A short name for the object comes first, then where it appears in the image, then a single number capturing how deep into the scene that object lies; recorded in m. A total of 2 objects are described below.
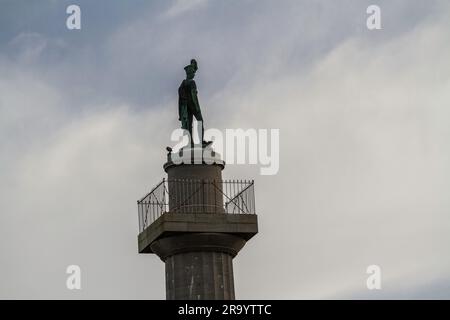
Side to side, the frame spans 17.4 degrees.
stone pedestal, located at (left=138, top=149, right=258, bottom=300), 54.78
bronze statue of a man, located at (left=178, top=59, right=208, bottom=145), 57.50
